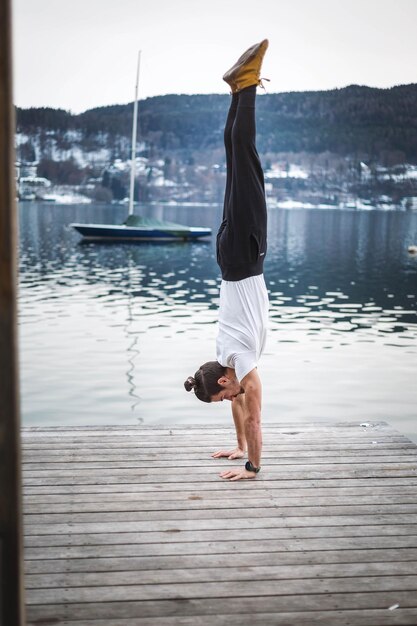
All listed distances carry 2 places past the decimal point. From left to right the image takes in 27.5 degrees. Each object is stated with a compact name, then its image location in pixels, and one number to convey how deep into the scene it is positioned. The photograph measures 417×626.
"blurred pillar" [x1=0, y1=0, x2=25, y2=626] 1.80
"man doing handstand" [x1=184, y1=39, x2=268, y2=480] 4.45
